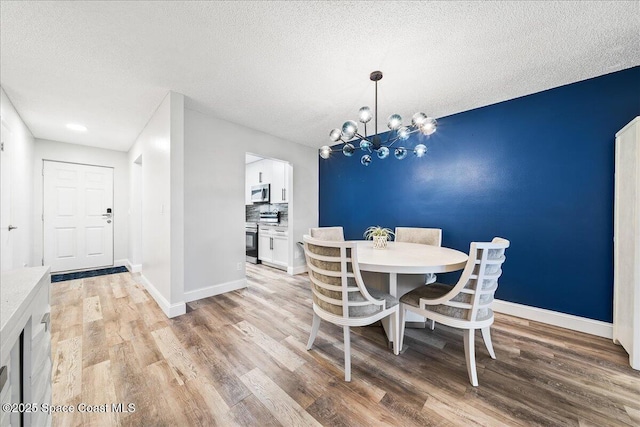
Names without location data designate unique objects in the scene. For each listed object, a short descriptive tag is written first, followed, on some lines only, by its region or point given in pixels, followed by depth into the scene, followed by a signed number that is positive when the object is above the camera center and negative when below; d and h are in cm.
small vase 240 -32
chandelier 192 +71
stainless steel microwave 491 +42
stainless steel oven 511 -69
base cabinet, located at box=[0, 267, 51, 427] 58 -43
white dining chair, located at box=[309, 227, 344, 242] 296 -28
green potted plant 241 -27
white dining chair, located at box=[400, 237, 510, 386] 152 -61
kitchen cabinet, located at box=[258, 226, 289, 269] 444 -69
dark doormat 380 -110
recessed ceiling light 341 +128
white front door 411 -8
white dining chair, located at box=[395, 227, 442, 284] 271 -29
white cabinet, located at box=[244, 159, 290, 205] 447 +76
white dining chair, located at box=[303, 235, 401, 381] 158 -56
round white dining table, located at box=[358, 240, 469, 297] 162 -37
